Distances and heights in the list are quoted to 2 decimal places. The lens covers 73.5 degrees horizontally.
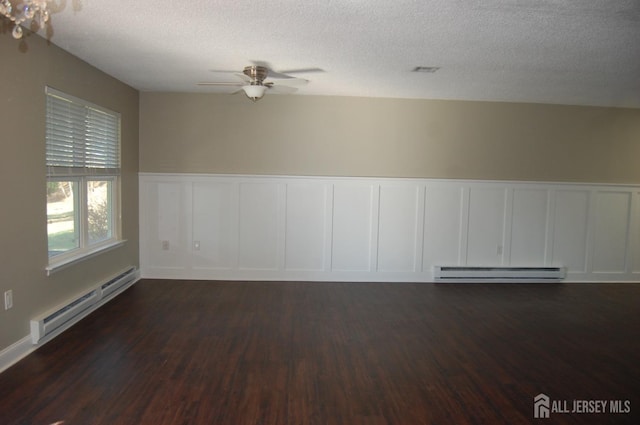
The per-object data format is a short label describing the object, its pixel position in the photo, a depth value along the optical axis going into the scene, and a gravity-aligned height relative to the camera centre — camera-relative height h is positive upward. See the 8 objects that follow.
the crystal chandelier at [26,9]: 1.65 +0.67
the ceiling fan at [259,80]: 3.99 +1.04
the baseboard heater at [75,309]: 3.24 -1.14
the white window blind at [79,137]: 3.46 +0.38
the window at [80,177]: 3.52 +0.01
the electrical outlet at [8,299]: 2.94 -0.85
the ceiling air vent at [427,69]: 3.89 +1.09
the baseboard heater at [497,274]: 5.59 -1.12
